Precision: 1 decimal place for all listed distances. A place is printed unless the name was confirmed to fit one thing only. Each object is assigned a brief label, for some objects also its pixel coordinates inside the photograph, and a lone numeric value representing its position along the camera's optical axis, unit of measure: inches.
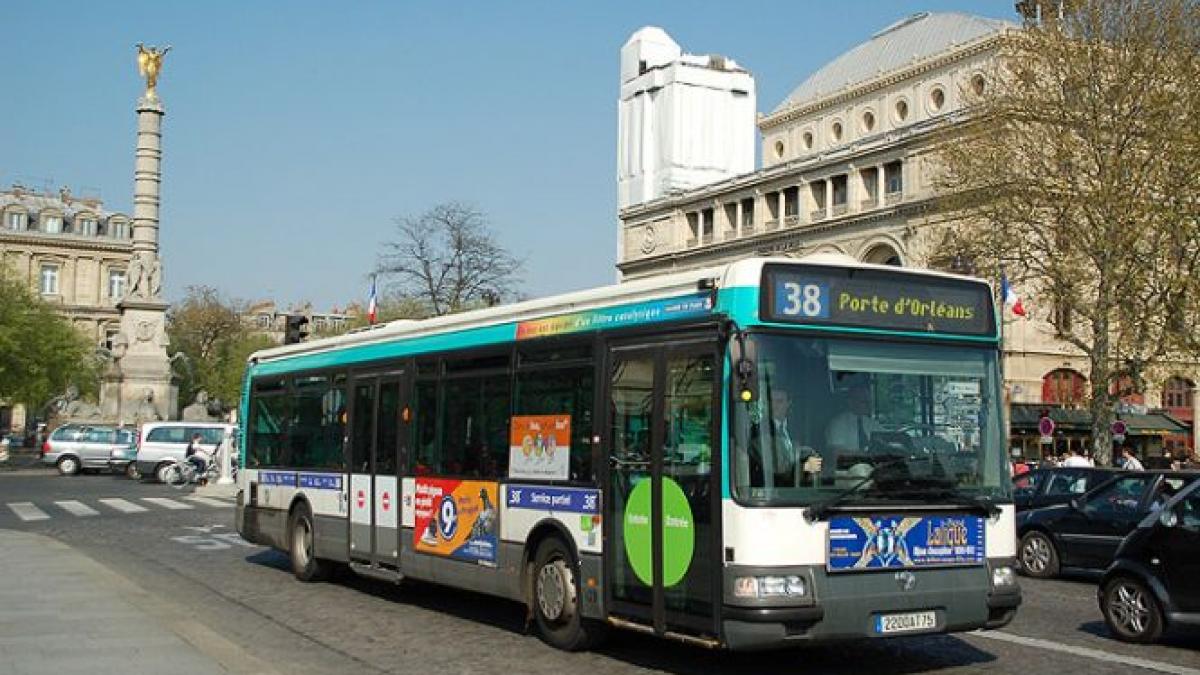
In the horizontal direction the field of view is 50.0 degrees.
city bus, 326.0
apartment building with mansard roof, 4269.2
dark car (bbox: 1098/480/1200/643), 421.4
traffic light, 1070.4
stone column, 2175.2
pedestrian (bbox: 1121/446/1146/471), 1125.7
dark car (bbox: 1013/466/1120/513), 690.8
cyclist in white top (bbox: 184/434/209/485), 1534.2
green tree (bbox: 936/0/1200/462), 1177.4
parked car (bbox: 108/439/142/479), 1740.3
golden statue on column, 2342.5
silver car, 1760.6
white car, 1585.9
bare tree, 2336.4
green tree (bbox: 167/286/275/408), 3875.5
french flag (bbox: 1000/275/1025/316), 1197.5
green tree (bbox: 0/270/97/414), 2336.4
